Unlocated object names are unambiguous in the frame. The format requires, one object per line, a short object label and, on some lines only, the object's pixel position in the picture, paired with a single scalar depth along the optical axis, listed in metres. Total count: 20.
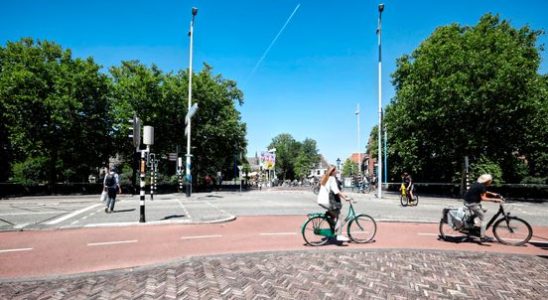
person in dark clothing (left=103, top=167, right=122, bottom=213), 12.73
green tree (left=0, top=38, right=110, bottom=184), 25.34
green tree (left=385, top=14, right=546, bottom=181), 21.80
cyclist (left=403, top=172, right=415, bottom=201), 17.16
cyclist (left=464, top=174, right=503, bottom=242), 7.41
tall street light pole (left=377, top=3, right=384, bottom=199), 23.36
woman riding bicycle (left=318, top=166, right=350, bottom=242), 7.04
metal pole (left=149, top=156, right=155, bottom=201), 21.37
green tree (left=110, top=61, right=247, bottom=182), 28.94
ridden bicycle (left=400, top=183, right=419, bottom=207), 17.30
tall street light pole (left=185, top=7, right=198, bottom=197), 22.41
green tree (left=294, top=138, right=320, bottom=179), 83.75
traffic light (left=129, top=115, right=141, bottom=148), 10.67
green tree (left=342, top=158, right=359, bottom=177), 95.44
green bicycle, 7.09
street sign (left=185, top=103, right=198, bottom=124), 16.58
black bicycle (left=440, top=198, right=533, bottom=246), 7.46
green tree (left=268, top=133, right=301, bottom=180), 90.00
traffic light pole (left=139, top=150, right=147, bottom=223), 10.21
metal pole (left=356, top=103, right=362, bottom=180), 37.31
